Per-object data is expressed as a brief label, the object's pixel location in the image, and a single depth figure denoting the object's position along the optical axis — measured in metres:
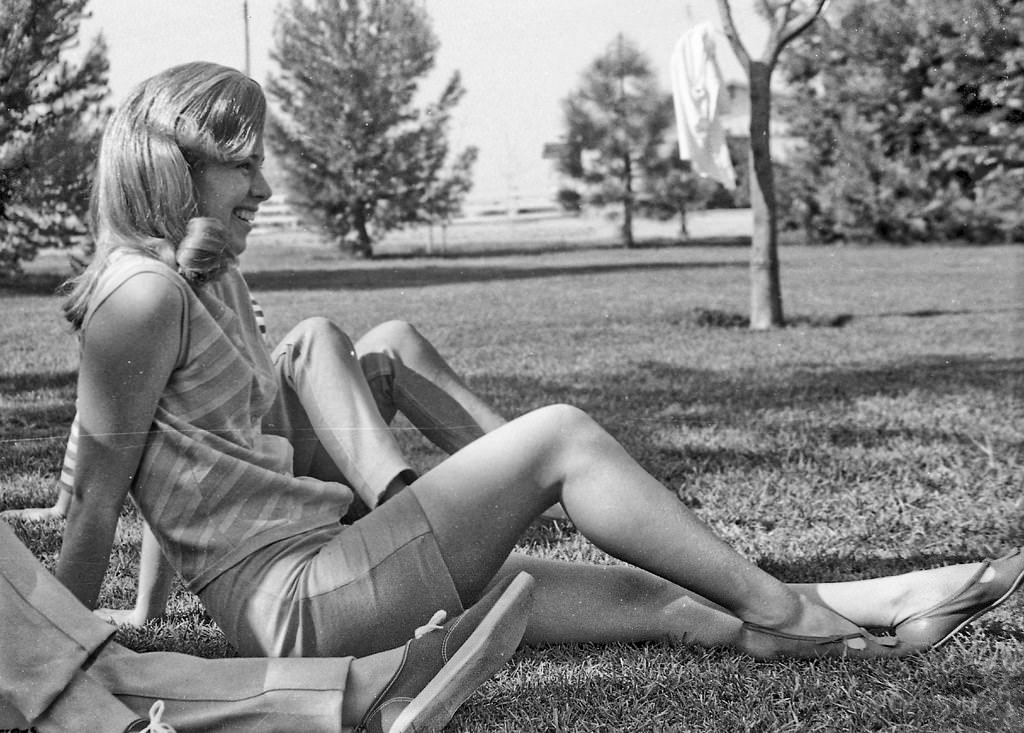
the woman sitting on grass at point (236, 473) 1.37
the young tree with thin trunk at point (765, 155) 5.55
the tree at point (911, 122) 5.92
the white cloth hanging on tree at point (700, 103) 6.29
